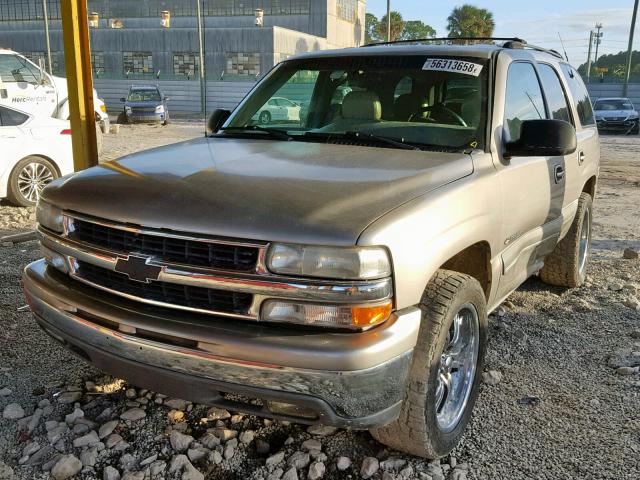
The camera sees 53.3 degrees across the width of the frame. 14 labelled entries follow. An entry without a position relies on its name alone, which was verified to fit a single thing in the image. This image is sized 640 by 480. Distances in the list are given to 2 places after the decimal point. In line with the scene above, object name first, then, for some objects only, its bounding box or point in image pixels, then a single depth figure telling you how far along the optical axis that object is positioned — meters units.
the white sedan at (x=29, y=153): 8.45
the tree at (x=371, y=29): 80.62
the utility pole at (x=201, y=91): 38.74
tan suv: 2.30
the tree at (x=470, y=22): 53.81
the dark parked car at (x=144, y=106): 26.77
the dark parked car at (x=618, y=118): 24.61
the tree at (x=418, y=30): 82.94
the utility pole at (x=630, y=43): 31.42
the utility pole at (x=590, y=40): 51.53
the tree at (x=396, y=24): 64.81
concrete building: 43.97
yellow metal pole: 5.45
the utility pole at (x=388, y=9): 36.89
